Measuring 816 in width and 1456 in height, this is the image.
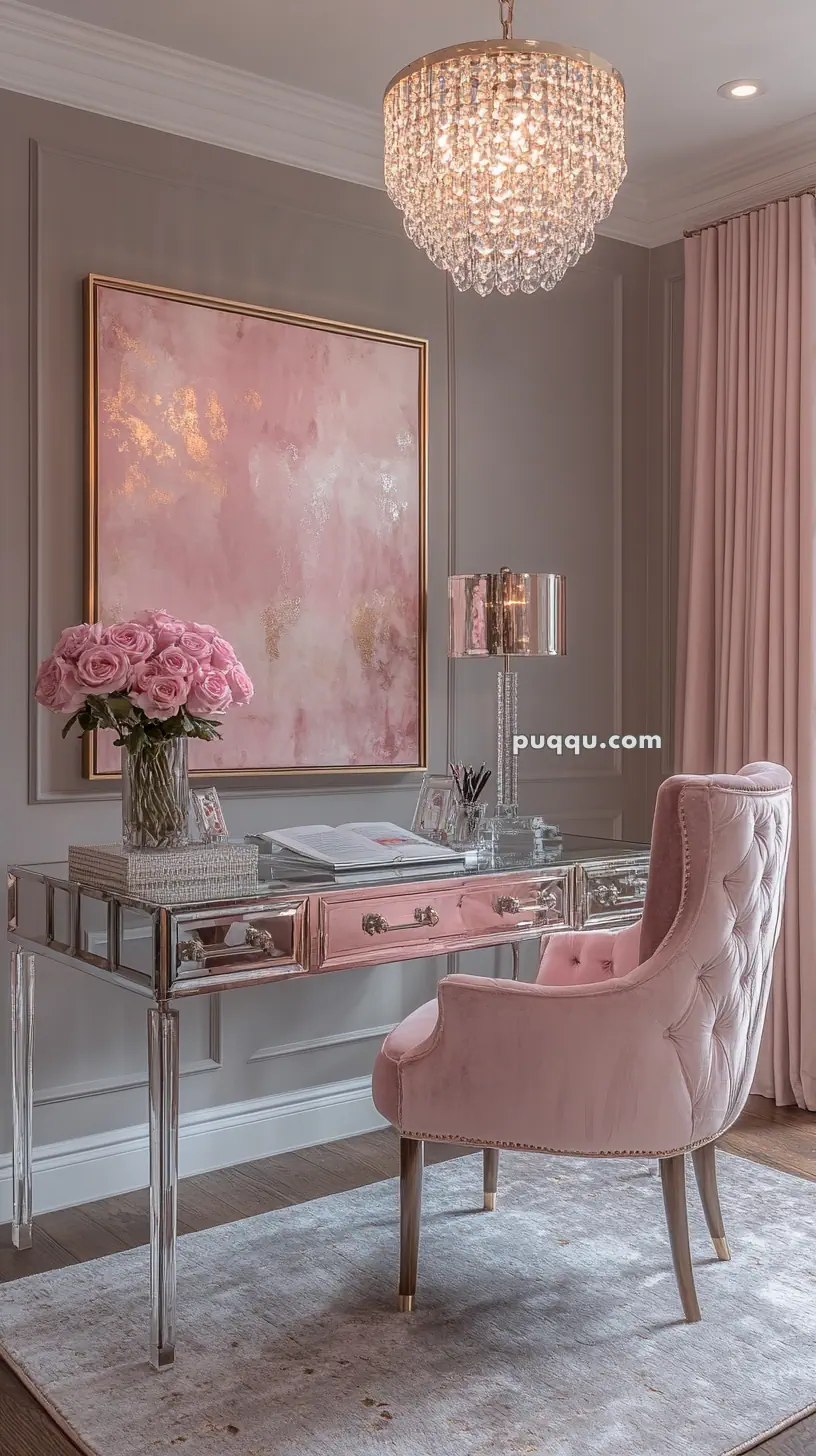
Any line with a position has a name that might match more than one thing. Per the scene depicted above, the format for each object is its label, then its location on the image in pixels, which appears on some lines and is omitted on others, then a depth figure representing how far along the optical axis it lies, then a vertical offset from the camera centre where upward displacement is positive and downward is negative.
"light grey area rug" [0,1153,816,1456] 2.05 -1.18
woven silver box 2.38 -0.32
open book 2.66 -0.31
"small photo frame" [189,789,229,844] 2.78 -0.25
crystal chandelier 2.17 +1.00
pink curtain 3.57 +0.51
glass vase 2.48 -0.18
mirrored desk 2.28 -0.46
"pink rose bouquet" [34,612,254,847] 2.38 +0.03
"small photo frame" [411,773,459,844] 3.05 -0.26
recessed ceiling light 3.29 +1.63
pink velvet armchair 2.26 -0.60
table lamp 3.34 +0.23
